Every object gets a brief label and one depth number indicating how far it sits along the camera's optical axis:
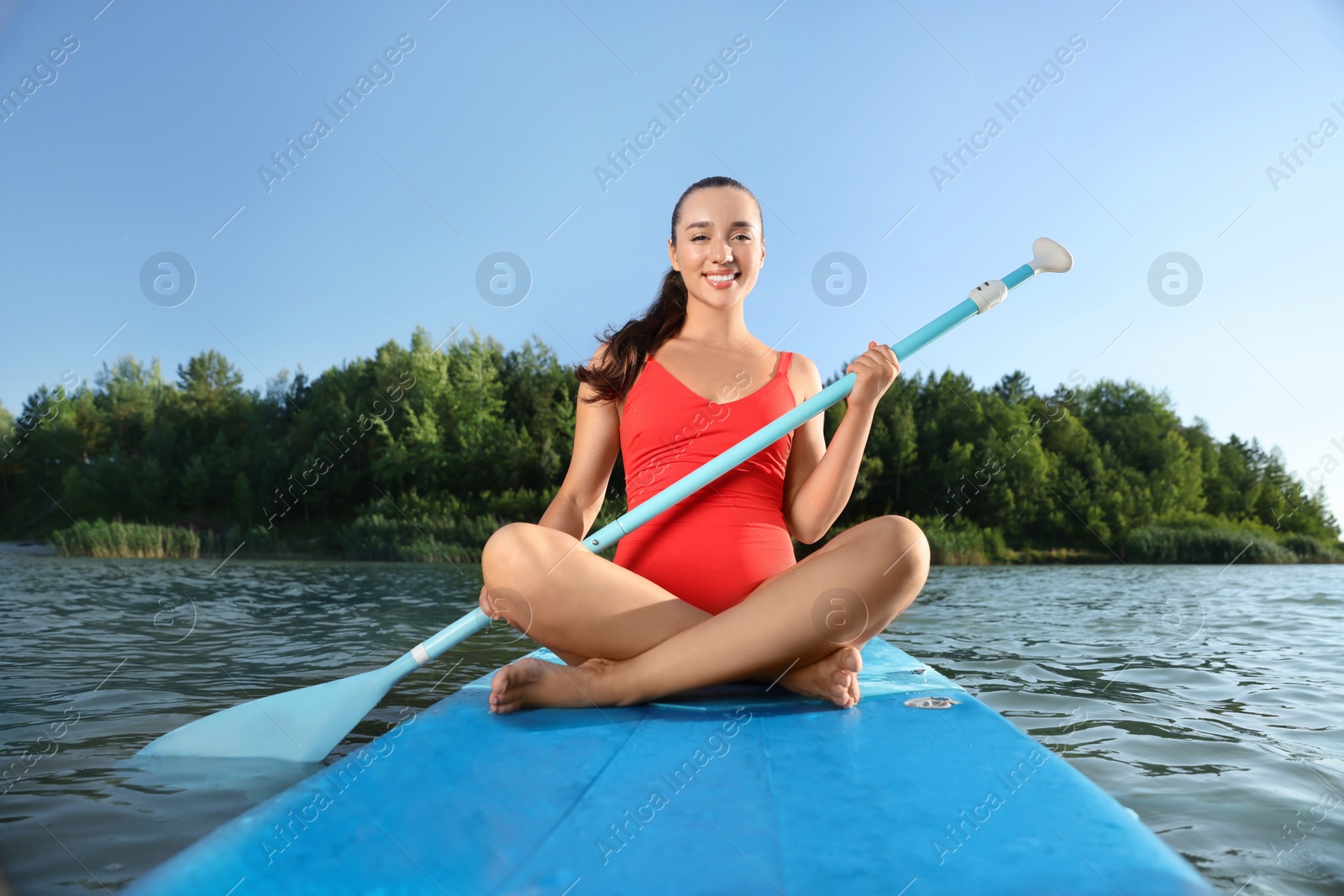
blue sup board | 0.90
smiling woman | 1.68
